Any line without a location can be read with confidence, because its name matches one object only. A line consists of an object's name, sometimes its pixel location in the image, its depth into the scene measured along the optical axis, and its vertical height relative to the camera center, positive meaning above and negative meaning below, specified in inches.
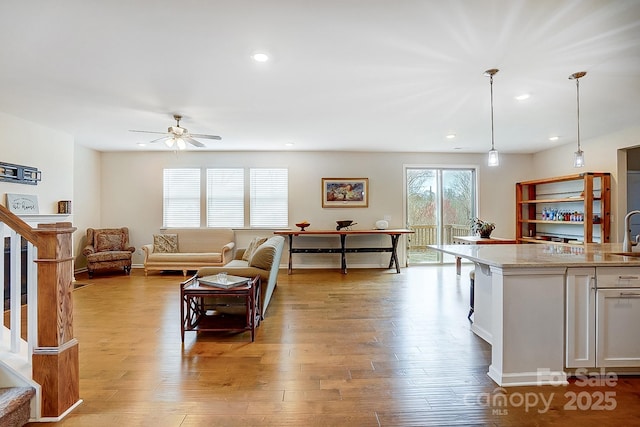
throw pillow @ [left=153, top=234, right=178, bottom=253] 251.4 -24.2
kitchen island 88.0 -29.8
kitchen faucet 104.2 -9.9
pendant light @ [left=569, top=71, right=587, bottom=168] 117.9 +51.7
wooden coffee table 117.9 -39.8
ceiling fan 166.1 +40.7
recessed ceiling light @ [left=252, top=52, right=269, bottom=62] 104.5 +52.3
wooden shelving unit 204.2 +4.9
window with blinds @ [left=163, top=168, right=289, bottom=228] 271.4 +13.6
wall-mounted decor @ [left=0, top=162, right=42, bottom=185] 166.9 +21.6
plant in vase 208.8 -11.1
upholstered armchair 232.2 -28.3
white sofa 238.5 -28.7
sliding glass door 277.4 +3.5
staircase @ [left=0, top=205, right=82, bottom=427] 73.0 -26.9
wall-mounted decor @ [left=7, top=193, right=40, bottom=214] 170.1 +5.3
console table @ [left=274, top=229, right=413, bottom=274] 244.5 -27.1
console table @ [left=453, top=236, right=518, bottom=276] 197.3 -17.6
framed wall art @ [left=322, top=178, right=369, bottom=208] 272.8 +18.0
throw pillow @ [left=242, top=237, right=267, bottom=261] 184.2 -20.0
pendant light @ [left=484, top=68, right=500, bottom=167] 126.6 +23.2
